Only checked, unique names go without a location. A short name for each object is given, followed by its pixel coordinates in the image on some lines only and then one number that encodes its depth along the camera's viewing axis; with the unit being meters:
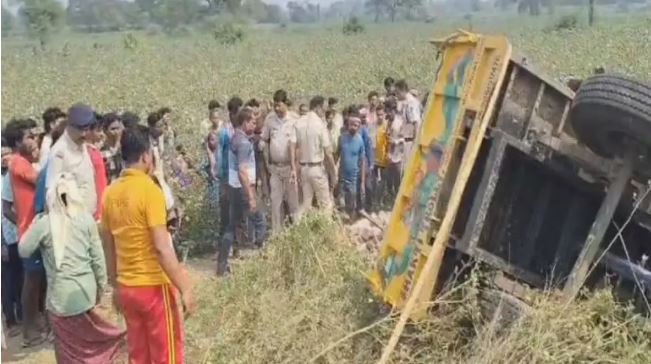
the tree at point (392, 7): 71.00
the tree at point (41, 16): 50.31
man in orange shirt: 7.75
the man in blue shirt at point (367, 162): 12.17
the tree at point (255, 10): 69.69
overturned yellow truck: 5.54
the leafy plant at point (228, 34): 55.16
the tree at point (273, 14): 75.16
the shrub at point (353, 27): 59.28
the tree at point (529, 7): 64.56
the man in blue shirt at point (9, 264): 8.01
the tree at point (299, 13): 80.19
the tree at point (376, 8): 70.44
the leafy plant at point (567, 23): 53.05
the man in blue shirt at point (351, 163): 11.93
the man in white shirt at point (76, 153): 7.10
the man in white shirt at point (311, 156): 10.54
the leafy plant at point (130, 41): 48.00
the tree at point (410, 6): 70.44
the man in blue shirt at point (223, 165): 10.14
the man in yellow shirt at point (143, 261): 5.65
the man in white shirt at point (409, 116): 12.82
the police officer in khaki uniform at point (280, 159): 10.58
